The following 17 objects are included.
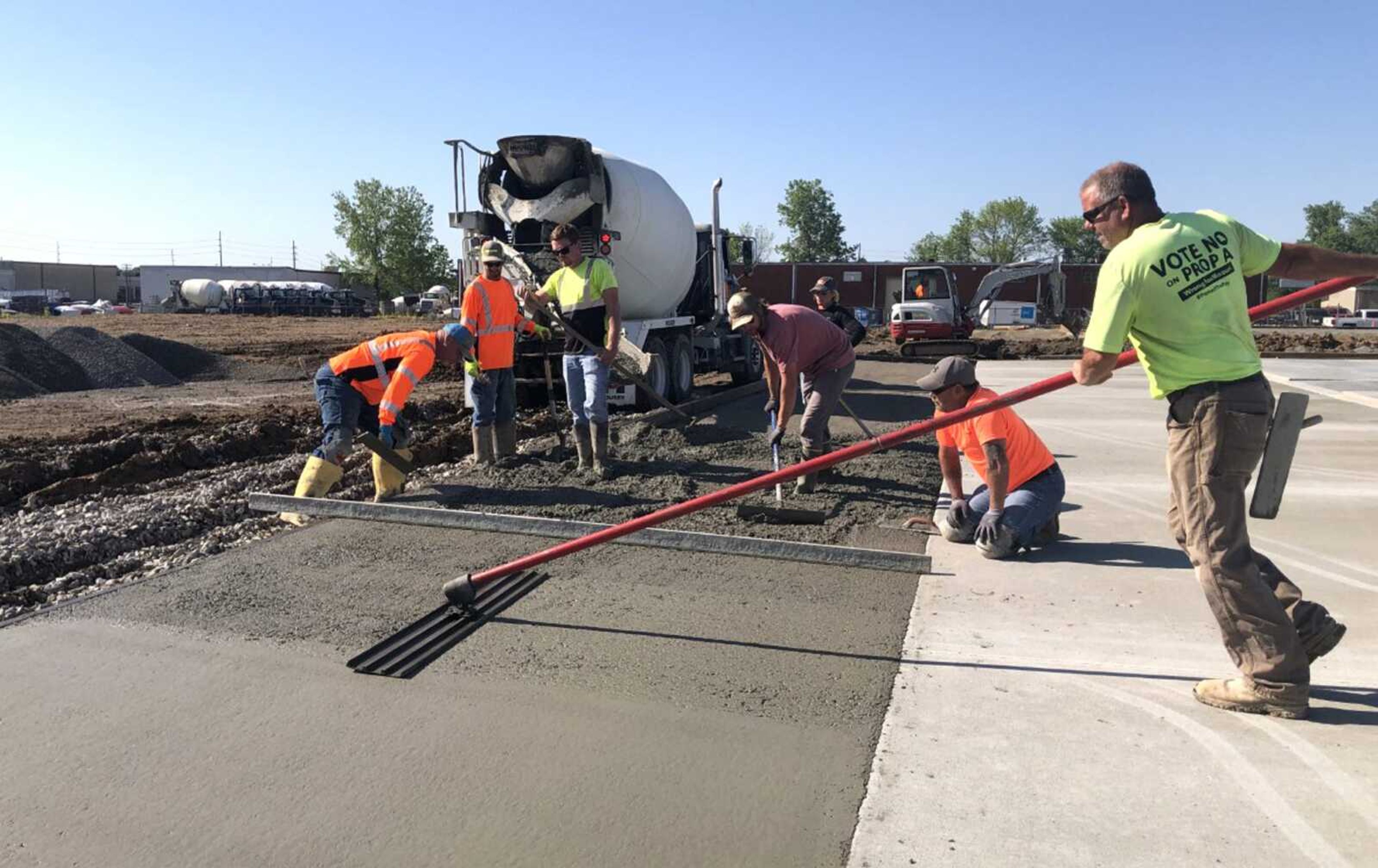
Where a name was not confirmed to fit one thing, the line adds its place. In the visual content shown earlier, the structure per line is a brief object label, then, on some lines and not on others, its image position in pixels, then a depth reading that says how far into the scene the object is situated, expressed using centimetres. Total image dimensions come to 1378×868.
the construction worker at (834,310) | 1027
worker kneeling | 516
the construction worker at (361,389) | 648
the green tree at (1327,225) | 9494
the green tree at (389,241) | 7512
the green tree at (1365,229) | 9431
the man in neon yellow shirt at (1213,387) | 316
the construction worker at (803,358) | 652
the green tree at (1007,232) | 9150
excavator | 2398
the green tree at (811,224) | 8681
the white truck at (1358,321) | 4684
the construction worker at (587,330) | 759
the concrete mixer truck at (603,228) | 1059
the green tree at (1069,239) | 9025
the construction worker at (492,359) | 770
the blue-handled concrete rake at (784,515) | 618
